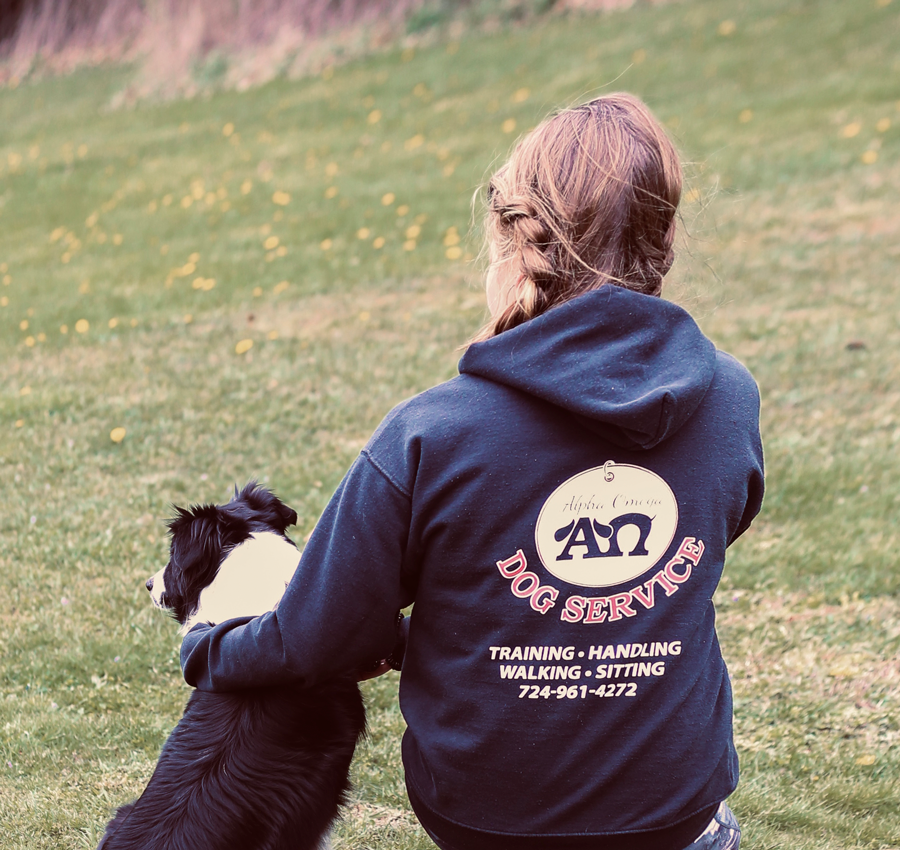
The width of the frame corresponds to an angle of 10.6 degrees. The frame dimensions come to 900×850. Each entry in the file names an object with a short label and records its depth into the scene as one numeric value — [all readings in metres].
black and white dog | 5.19
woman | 4.91
